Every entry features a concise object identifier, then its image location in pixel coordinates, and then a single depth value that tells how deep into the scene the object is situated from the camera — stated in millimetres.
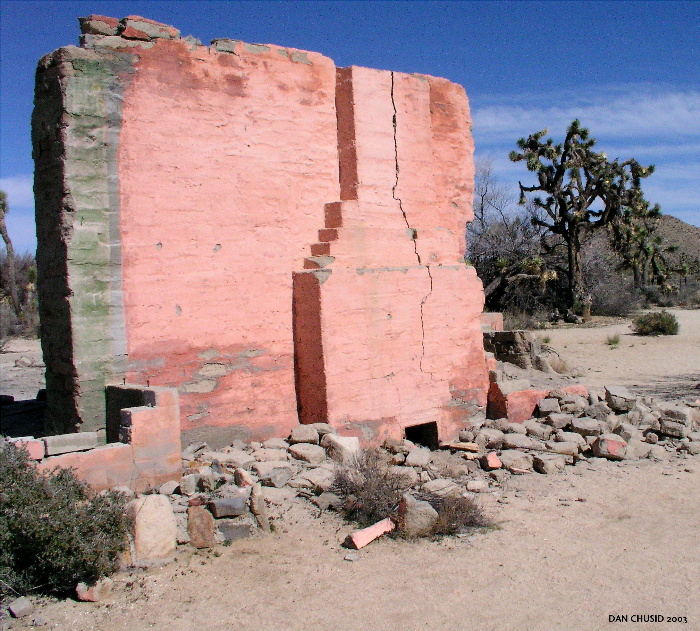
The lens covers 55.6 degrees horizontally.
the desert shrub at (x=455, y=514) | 5121
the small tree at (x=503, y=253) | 23953
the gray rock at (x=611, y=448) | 7105
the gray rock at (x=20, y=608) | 3732
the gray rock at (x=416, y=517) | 5020
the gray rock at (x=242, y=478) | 5379
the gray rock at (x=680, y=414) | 7953
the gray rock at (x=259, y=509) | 4953
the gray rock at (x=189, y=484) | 5162
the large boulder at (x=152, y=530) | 4340
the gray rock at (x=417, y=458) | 6621
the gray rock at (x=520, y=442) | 7247
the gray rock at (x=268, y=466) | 5786
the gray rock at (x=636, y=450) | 7172
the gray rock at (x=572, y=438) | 7301
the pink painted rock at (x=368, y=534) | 4809
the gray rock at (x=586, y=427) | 7586
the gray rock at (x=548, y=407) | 8227
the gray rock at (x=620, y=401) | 8438
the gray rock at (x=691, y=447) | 7367
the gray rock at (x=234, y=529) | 4758
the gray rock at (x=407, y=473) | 5930
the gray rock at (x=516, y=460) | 6797
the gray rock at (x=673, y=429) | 7728
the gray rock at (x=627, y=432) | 7512
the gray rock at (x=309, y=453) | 6191
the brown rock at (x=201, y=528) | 4598
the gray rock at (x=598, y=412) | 8070
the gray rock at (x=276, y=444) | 6527
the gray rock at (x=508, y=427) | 7773
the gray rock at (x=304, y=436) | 6559
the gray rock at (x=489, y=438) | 7484
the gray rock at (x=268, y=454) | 6156
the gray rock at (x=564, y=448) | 7129
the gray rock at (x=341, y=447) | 6289
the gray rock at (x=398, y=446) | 7036
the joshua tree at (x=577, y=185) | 23484
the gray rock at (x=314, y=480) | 5633
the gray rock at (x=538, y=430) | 7621
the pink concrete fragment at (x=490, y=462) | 6801
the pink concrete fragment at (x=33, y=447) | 4789
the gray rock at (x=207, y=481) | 5234
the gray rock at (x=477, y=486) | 6207
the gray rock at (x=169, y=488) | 5190
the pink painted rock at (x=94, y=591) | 3900
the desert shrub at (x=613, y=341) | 17422
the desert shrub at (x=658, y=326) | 19234
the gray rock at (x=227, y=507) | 4891
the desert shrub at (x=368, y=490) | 5227
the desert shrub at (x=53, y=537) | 3904
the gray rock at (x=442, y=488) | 5703
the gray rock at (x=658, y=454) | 7224
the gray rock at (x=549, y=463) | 6742
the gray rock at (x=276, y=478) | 5629
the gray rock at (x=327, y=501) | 5387
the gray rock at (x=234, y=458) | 5922
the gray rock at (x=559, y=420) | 7789
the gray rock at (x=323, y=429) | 6707
